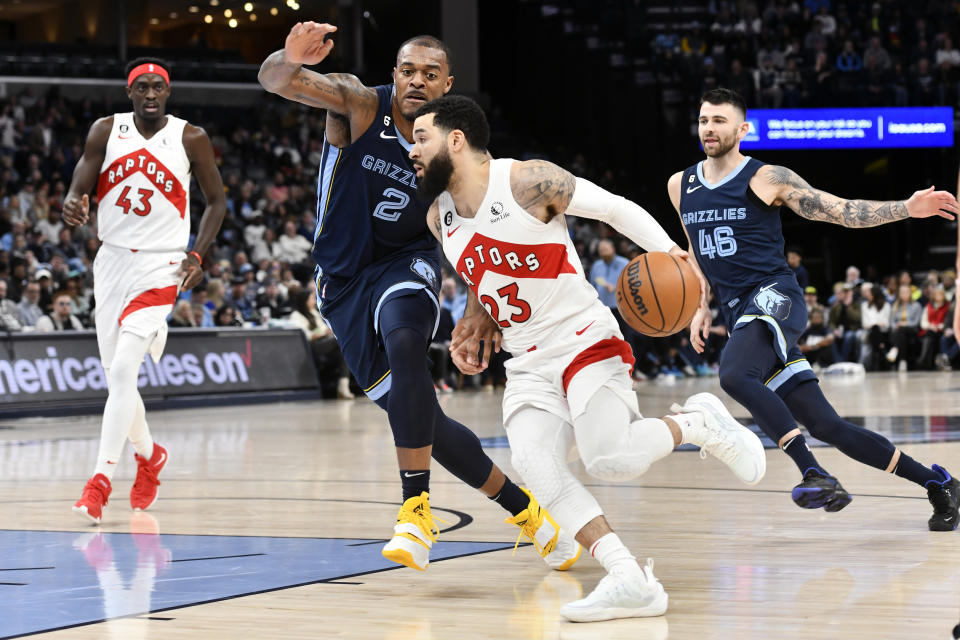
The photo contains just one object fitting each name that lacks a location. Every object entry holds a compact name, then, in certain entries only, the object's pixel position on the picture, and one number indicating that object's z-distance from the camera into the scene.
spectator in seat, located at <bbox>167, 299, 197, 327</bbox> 14.91
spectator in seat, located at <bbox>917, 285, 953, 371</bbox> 20.59
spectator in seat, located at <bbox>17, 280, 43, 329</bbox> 14.25
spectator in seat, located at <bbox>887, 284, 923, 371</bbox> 21.09
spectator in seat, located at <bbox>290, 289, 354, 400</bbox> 16.11
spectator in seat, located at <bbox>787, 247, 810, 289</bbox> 13.41
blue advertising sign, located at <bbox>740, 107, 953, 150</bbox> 23.34
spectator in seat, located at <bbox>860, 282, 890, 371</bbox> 21.25
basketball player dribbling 4.03
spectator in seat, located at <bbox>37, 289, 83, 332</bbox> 13.91
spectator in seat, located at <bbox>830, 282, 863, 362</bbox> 21.38
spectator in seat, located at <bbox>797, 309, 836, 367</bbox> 20.91
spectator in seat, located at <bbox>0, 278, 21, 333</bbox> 13.56
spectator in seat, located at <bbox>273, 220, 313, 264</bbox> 19.30
